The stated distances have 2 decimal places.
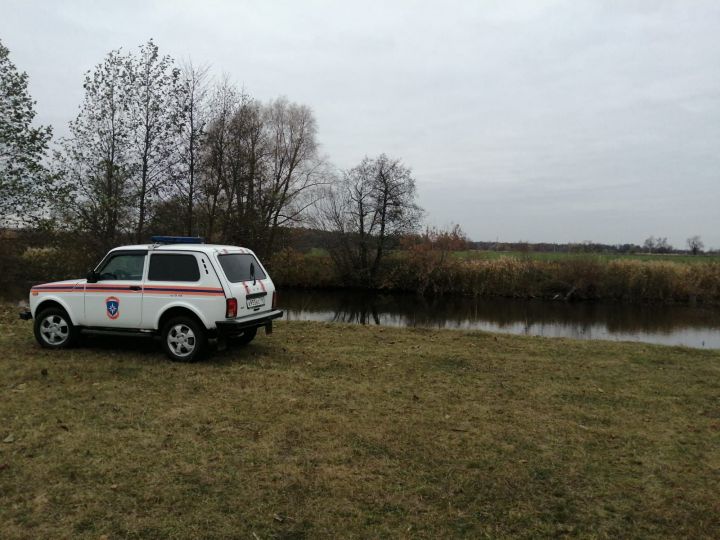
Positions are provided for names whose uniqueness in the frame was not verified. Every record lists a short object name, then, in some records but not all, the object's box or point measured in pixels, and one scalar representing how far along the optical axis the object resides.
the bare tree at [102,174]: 15.78
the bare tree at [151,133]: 16.39
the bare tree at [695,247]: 58.89
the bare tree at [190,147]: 17.20
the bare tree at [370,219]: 37.88
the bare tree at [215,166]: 18.84
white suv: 7.65
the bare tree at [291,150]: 32.34
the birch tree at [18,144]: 15.29
